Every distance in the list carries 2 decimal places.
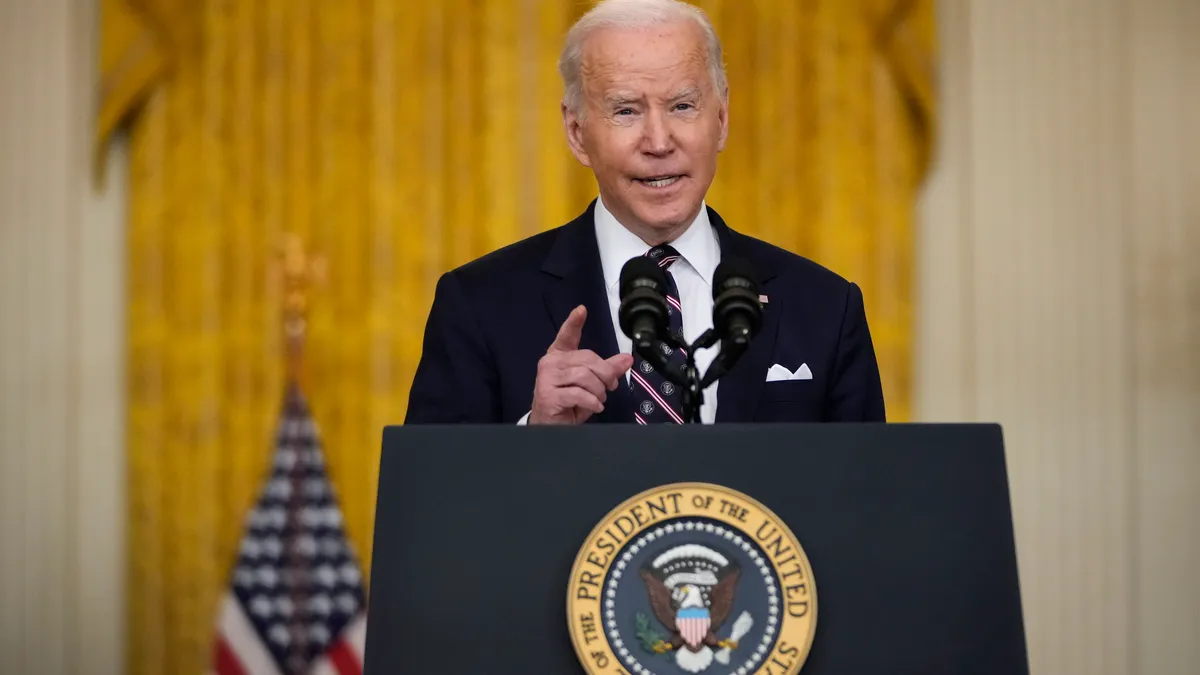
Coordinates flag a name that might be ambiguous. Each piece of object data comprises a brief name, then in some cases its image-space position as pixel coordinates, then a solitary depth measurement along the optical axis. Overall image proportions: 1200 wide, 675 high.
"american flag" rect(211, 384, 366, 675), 9.43
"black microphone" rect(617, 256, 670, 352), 5.72
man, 6.10
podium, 5.63
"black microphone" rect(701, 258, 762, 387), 5.73
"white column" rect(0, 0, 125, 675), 9.58
